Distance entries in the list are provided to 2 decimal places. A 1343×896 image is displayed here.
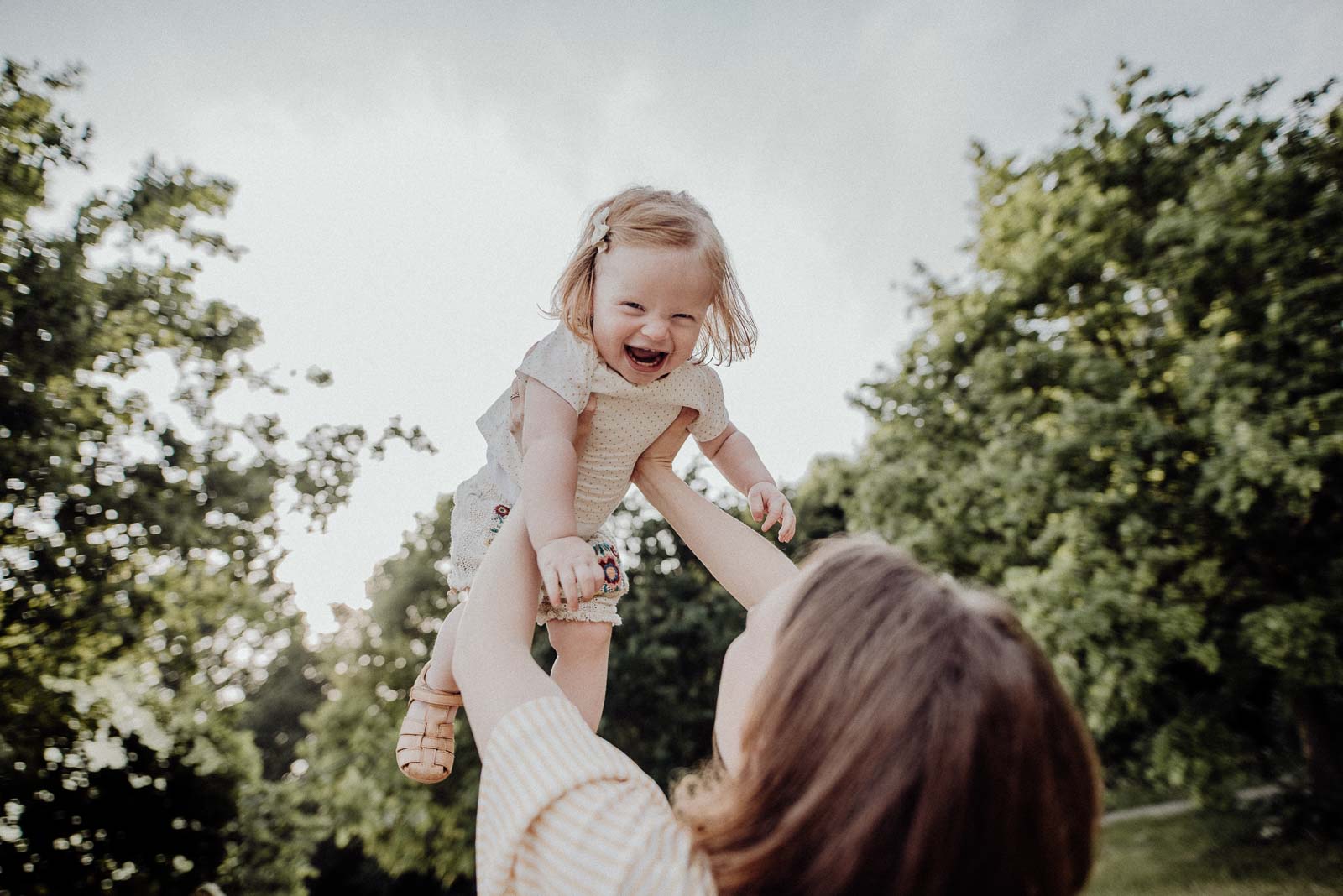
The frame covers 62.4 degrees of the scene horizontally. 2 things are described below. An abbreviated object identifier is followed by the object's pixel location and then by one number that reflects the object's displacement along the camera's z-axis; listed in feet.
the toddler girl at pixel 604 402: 2.52
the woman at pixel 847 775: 1.59
